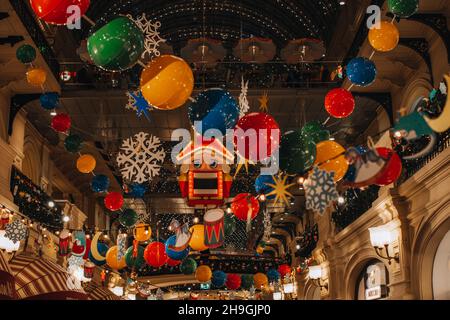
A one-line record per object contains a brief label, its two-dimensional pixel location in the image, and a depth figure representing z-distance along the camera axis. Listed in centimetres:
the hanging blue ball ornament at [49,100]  948
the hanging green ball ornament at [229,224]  1252
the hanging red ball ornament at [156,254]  1304
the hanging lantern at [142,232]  1302
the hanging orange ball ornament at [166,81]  609
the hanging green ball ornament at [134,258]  1358
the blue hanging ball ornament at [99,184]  1085
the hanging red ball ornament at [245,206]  1093
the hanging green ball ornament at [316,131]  739
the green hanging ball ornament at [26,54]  919
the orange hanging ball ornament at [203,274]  1797
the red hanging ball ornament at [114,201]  1125
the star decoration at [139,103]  801
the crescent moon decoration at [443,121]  454
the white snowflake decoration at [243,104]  793
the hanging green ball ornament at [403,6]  666
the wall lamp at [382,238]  1034
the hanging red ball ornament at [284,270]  2134
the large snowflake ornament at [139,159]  887
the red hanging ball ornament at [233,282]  2325
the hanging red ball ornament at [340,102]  788
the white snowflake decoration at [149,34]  740
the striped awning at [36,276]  999
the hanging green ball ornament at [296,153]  651
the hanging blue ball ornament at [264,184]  911
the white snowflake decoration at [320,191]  525
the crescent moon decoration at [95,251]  1289
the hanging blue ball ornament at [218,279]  2108
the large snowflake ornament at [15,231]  977
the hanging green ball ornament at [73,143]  1035
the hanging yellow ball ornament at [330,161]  657
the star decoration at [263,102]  798
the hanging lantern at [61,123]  957
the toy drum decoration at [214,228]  1094
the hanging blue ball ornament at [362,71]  745
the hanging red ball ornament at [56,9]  570
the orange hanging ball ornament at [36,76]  904
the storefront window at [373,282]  1166
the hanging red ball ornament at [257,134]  657
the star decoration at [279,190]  812
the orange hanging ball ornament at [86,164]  1034
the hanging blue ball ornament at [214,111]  650
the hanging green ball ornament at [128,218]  1238
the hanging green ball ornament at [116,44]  567
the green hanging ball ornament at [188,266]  1664
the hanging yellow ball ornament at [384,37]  704
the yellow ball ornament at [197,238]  1203
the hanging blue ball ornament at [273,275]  2311
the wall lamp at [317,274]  1611
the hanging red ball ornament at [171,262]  1338
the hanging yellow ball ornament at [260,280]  2302
